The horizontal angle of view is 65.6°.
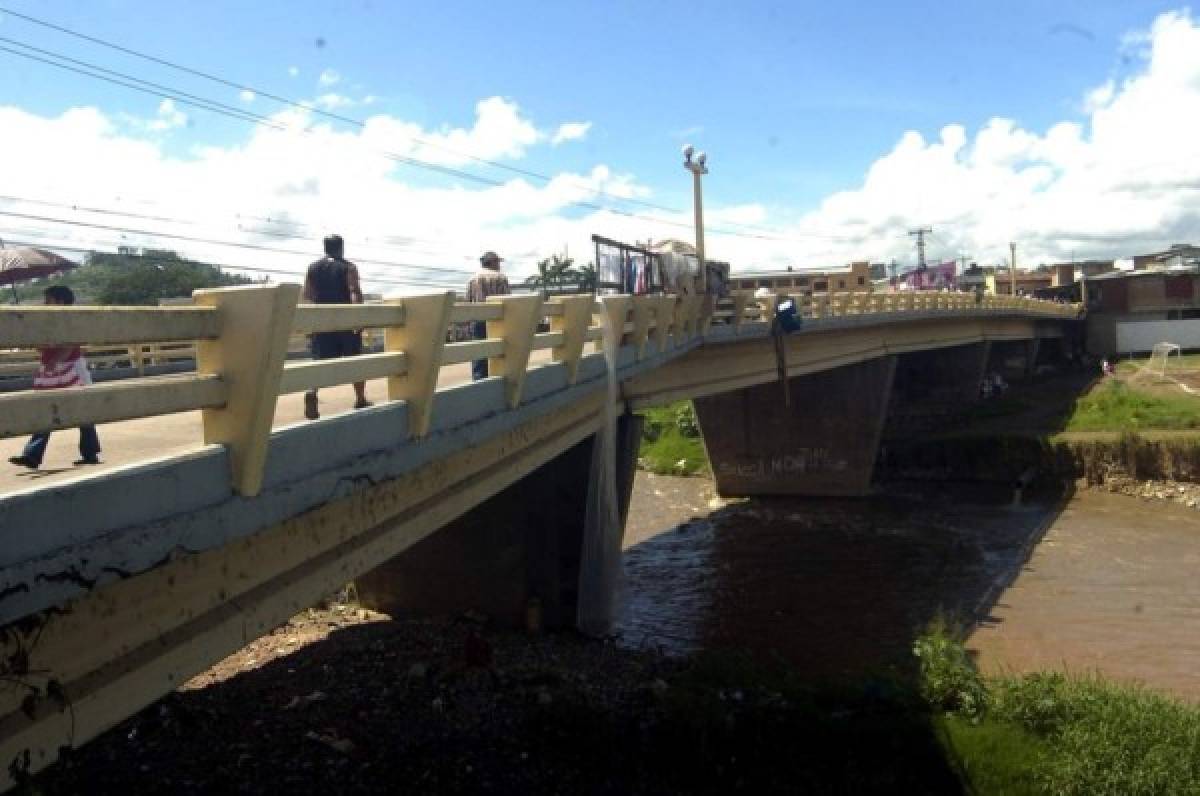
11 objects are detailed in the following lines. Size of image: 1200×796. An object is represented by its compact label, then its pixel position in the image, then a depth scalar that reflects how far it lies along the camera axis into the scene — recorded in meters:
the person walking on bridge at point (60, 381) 5.46
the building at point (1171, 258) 89.44
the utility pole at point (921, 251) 91.50
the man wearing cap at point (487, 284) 10.23
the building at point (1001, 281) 90.94
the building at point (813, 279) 71.44
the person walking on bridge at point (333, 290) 7.66
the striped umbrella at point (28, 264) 13.03
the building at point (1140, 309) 59.22
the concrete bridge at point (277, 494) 3.63
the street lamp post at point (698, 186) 19.94
